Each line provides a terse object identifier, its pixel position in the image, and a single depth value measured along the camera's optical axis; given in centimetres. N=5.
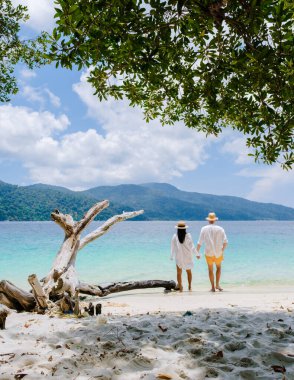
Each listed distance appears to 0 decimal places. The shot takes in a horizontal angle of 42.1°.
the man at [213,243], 1223
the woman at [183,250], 1253
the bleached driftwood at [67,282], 780
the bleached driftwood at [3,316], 592
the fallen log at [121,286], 1101
